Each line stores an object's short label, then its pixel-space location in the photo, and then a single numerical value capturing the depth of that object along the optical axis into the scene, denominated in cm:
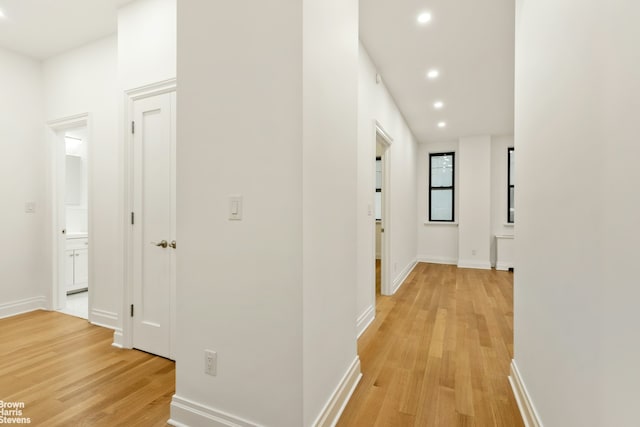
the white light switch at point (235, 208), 153
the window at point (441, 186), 728
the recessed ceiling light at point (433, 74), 370
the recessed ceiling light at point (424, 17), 265
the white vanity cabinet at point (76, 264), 431
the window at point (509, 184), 668
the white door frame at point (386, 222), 432
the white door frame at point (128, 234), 264
